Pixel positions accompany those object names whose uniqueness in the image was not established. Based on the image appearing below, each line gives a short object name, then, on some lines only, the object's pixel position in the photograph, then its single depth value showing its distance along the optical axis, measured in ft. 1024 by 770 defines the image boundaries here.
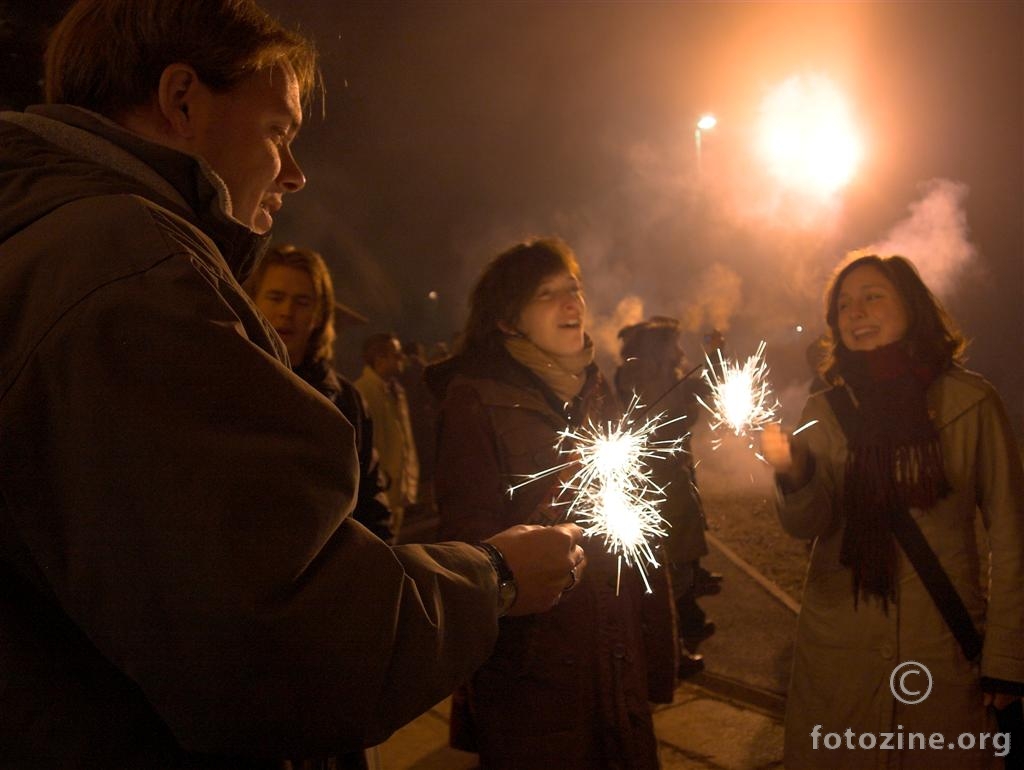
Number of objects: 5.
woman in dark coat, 8.02
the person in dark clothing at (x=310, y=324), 11.66
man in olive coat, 2.80
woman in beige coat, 8.62
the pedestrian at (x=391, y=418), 23.61
